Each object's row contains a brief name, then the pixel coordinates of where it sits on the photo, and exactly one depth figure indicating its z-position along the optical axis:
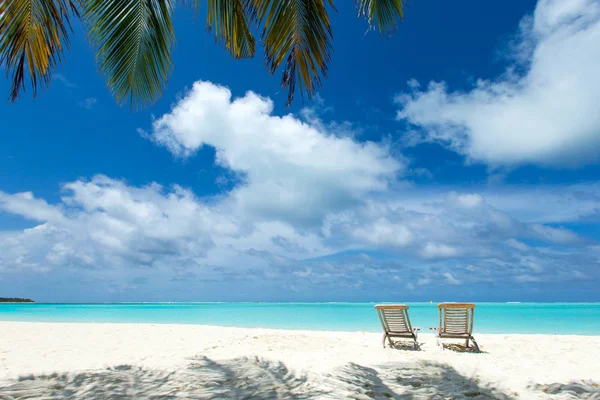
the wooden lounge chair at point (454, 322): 6.60
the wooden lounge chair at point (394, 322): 6.86
